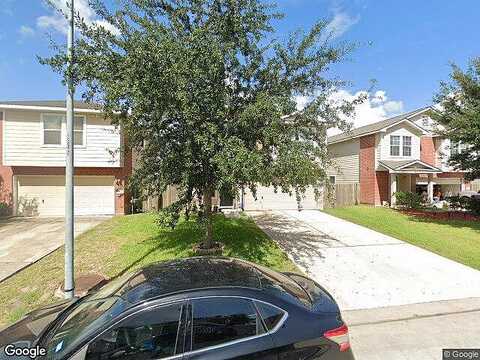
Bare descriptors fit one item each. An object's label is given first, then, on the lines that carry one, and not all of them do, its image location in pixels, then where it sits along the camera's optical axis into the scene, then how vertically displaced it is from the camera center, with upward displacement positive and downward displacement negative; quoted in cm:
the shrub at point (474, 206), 1692 -119
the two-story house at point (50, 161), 1530 +108
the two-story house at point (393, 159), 2219 +190
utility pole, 535 -19
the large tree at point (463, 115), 1270 +302
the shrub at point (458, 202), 1800 -105
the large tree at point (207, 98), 579 +172
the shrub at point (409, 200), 1978 -102
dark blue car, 247 -120
